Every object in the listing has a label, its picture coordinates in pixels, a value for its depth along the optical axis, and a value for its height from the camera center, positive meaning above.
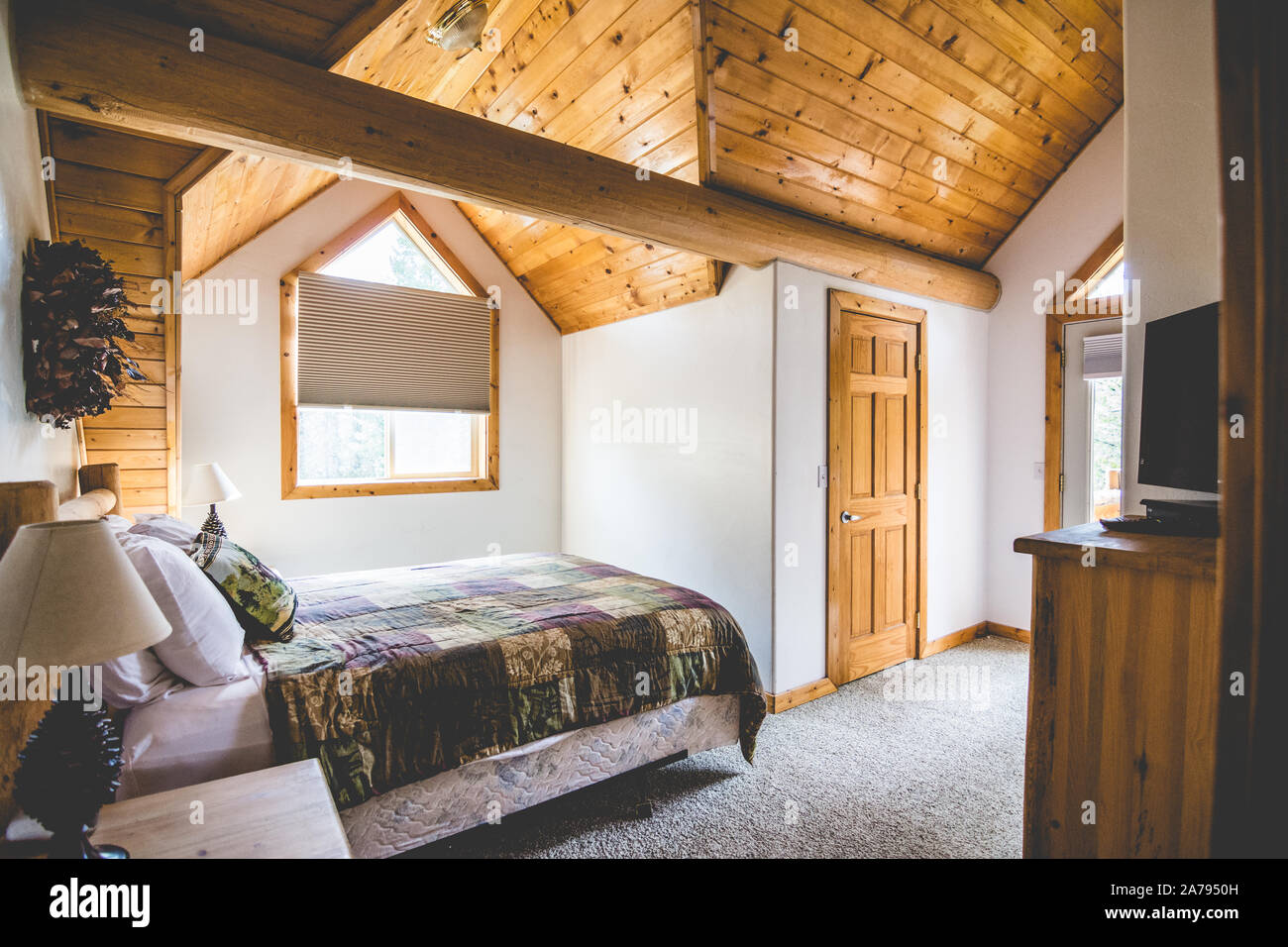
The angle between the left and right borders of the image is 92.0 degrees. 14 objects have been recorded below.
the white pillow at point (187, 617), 1.62 -0.43
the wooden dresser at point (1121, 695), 1.22 -0.50
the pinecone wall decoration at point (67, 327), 1.73 +0.39
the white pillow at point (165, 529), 2.11 -0.24
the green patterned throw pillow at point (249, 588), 1.98 -0.42
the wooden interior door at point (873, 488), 3.61 -0.17
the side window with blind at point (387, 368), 4.07 +0.65
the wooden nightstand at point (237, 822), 1.13 -0.71
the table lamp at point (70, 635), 0.88 -0.26
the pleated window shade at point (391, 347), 4.09 +0.80
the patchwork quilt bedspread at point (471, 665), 1.78 -0.68
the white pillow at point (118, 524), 2.08 -0.22
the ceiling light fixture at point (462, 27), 2.48 +1.79
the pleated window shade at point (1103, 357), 3.92 +0.67
